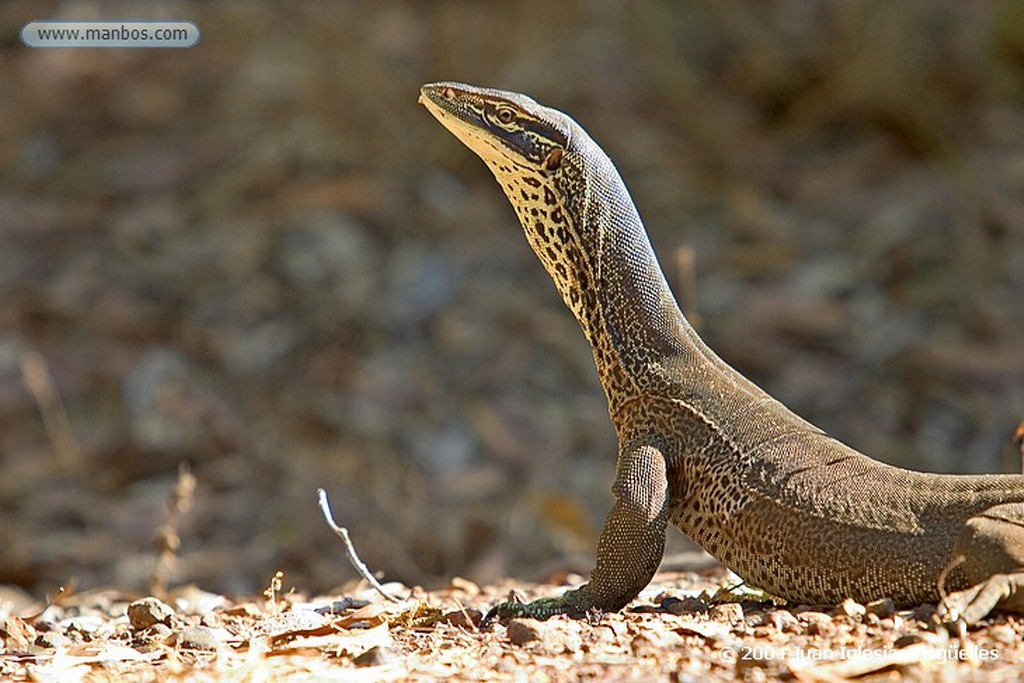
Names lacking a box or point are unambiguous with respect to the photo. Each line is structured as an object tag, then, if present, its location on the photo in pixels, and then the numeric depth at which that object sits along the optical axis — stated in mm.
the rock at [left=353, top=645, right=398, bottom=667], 8617
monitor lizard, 9203
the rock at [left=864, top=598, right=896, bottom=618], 8891
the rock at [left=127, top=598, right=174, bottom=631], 10367
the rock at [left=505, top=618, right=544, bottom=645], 8930
